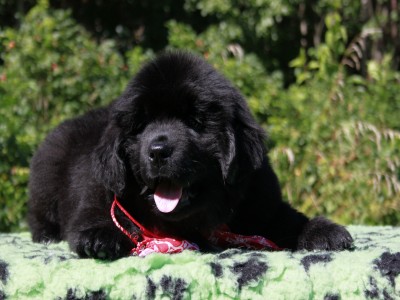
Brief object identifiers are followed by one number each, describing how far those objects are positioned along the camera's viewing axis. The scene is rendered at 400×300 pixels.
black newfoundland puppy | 2.80
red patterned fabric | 2.90
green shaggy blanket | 2.46
